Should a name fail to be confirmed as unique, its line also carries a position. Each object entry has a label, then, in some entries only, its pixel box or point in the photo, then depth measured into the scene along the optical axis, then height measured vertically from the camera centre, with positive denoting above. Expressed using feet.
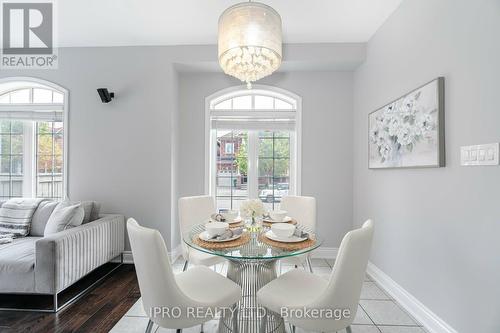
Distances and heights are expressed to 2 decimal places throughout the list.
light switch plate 4.51 +0.27
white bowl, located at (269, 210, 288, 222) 6.66 -1.27
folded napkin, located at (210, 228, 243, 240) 5.16 -1.40
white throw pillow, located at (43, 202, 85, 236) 8.18 -1.70
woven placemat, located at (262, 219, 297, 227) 6.37 -1.43
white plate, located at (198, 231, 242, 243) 5.05 -1.46
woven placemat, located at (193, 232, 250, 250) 4.81 -1.49
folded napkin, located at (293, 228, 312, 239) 5.30 -1.42
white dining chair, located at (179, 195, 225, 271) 7.11 -1.59
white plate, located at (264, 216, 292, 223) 6.61 -1.39
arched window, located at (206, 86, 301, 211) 11.85 +0.46
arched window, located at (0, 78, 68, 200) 11.52 +0.75
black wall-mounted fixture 10.06 +2.94
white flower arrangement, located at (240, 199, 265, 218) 6.02 -0.97
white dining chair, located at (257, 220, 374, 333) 3.90 -2.02
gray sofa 6.69 -2.62
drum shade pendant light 5.58 +2.93
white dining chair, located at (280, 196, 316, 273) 8.05 -1.35
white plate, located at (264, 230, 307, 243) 5.05 -1.44
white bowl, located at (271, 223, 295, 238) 5.09 -1.28
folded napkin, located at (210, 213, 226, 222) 6.54 -1.31
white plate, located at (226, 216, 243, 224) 6.54 -1.39
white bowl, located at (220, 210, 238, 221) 6.67 -1.27
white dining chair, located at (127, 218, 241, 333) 3.91 -1.98
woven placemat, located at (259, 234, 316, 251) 4.74 -1.49
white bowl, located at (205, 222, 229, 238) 5.26 -1.30
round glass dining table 5.65 -2.77
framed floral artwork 5.86 +1.04
